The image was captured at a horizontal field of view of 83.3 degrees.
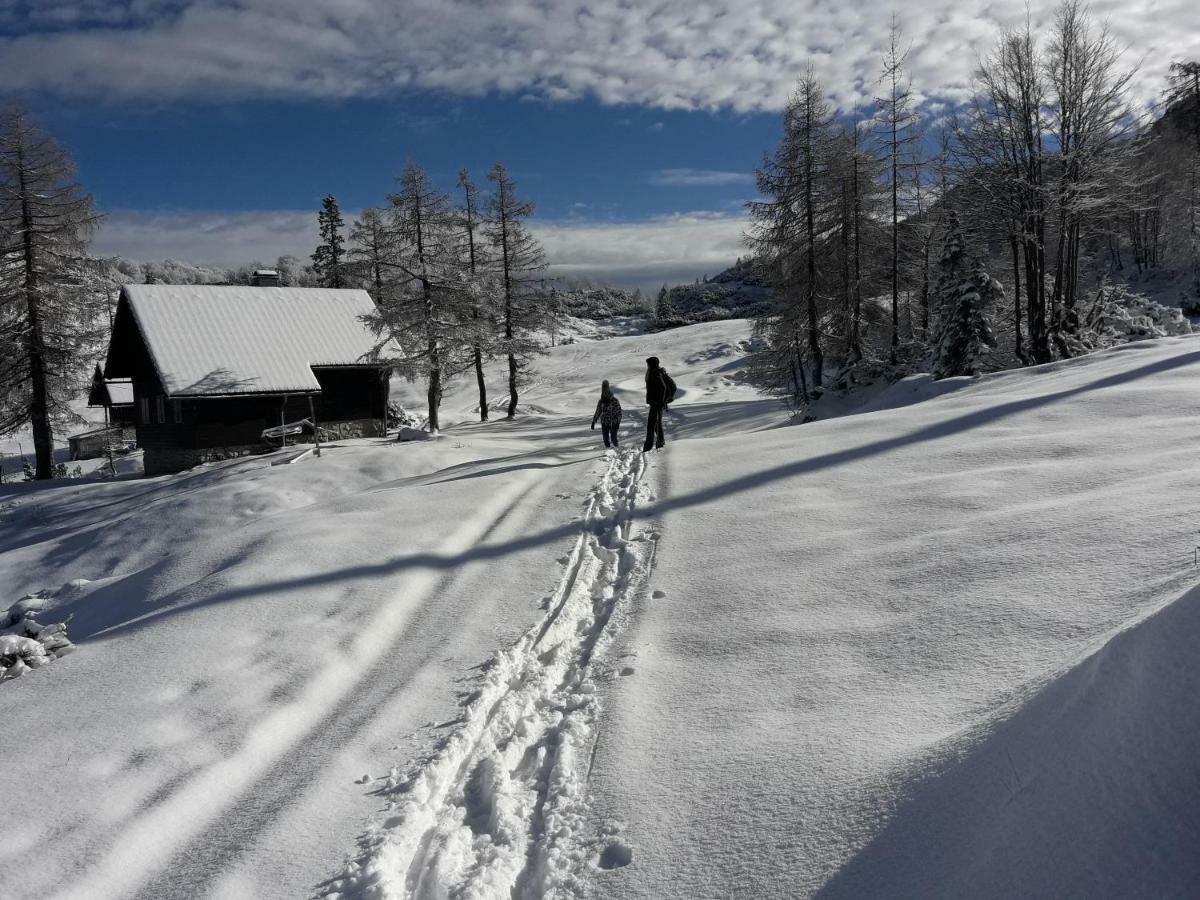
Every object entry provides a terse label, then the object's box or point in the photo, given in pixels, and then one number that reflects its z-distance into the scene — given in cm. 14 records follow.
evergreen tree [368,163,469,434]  2433
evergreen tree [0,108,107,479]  2328
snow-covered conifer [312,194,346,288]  5003
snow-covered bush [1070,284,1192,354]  1902
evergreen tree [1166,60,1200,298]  4047
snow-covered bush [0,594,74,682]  590
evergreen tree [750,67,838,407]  2320
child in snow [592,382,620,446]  1441
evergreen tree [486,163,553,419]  3112
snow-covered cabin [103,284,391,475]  2389
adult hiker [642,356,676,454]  1287
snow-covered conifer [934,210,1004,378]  2103
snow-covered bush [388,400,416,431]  3256
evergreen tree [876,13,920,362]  2484
